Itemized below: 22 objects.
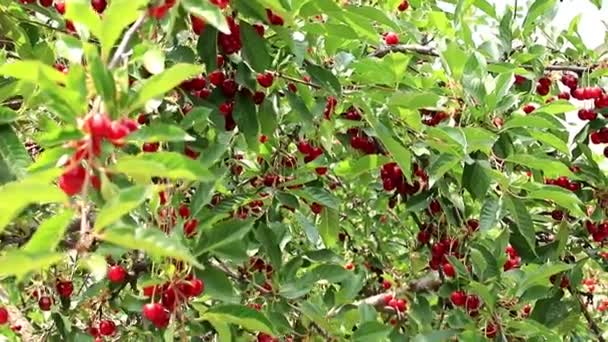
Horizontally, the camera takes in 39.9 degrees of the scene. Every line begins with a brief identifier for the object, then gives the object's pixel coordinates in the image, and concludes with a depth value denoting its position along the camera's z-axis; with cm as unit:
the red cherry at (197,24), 158
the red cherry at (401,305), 261
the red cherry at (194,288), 147
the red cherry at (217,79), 184
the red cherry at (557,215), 248
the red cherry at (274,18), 162
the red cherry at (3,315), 213
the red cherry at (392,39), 250
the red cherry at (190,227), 165
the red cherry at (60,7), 177
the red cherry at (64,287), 231
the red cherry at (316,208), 241
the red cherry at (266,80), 190
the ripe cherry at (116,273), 190
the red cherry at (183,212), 175
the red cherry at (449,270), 228
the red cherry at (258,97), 189
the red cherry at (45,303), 240
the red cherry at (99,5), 174
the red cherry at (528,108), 234
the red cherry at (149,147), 166
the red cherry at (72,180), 91
